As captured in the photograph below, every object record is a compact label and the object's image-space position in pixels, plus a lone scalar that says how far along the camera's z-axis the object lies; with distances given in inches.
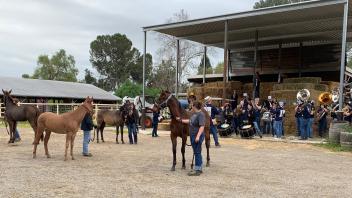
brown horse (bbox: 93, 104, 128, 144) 692.1
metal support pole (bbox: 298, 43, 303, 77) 1203.6
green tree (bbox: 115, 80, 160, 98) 2116.1
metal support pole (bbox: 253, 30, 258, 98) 1037.2
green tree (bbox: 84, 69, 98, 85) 3324.3
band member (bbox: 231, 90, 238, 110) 1022.6
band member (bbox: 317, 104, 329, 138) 780.0
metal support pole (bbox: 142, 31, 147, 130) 994.7
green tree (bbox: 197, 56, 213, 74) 2153.1
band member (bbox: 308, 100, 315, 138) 758.5
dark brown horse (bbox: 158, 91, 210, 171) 414.6
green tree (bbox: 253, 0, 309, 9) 2655.0
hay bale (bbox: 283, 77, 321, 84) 961.9
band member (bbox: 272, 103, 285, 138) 771.8
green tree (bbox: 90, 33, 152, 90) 3230.8
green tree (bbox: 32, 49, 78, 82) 3112.7
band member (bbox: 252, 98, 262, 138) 805.2
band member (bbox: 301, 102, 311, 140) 751.7
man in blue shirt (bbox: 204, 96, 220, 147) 618.9
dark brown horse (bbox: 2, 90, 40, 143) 617.9
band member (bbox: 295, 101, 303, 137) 758.6
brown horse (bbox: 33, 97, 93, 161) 470.3
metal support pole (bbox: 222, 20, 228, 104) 883.4
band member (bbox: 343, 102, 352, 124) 704.4
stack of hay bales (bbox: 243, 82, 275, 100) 1082.8
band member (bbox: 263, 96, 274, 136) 861.8
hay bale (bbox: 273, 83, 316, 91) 890.7
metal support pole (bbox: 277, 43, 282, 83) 1160.2
